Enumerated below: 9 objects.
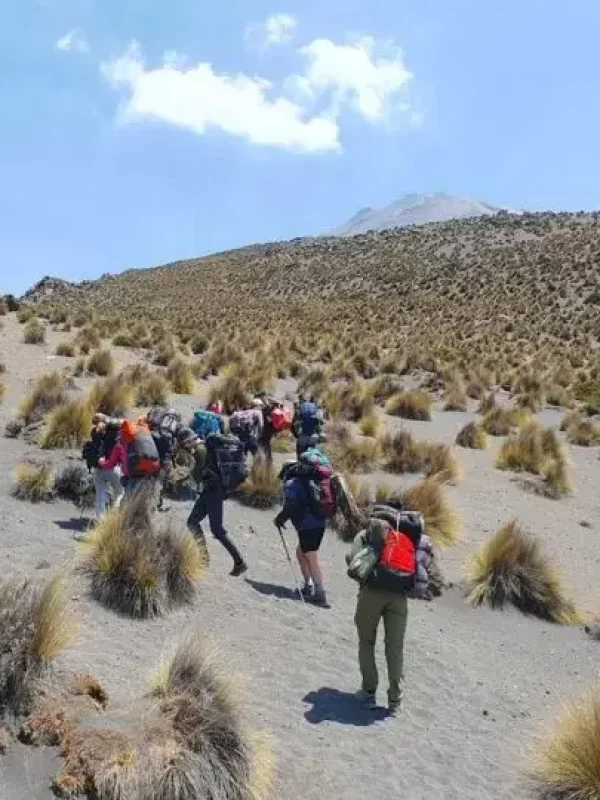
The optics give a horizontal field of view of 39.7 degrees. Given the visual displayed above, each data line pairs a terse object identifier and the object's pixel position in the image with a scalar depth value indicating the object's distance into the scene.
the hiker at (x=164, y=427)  10.10
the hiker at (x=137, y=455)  9.28
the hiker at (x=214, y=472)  9.08
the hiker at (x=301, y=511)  8.81
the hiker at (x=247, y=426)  11.82
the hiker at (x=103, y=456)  9.82
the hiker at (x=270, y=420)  13.07
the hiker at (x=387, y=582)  6.46
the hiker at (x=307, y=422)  11.80
